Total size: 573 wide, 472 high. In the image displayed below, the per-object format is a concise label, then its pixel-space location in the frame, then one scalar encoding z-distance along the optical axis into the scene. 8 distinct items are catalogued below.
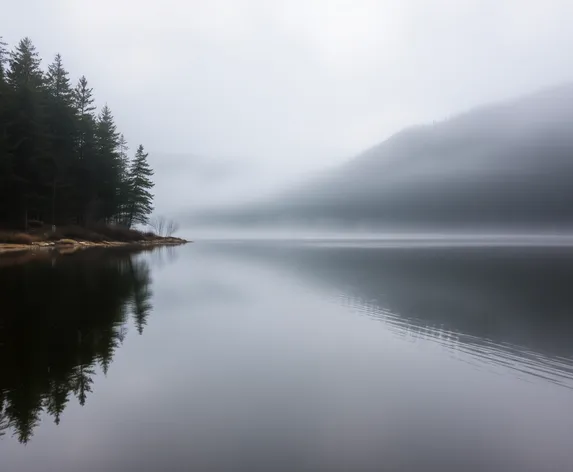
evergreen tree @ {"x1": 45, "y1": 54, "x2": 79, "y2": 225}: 55.19
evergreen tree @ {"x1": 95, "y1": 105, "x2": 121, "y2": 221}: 68.75
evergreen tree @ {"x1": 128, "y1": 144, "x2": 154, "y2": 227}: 90.00
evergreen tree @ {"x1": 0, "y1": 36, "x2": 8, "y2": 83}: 55.97
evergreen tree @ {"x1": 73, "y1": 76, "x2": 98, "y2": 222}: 63.31
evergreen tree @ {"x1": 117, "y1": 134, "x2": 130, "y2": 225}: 79.50
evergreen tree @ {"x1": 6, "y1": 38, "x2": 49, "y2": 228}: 48.56
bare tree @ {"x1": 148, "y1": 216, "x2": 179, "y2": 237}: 124.65
